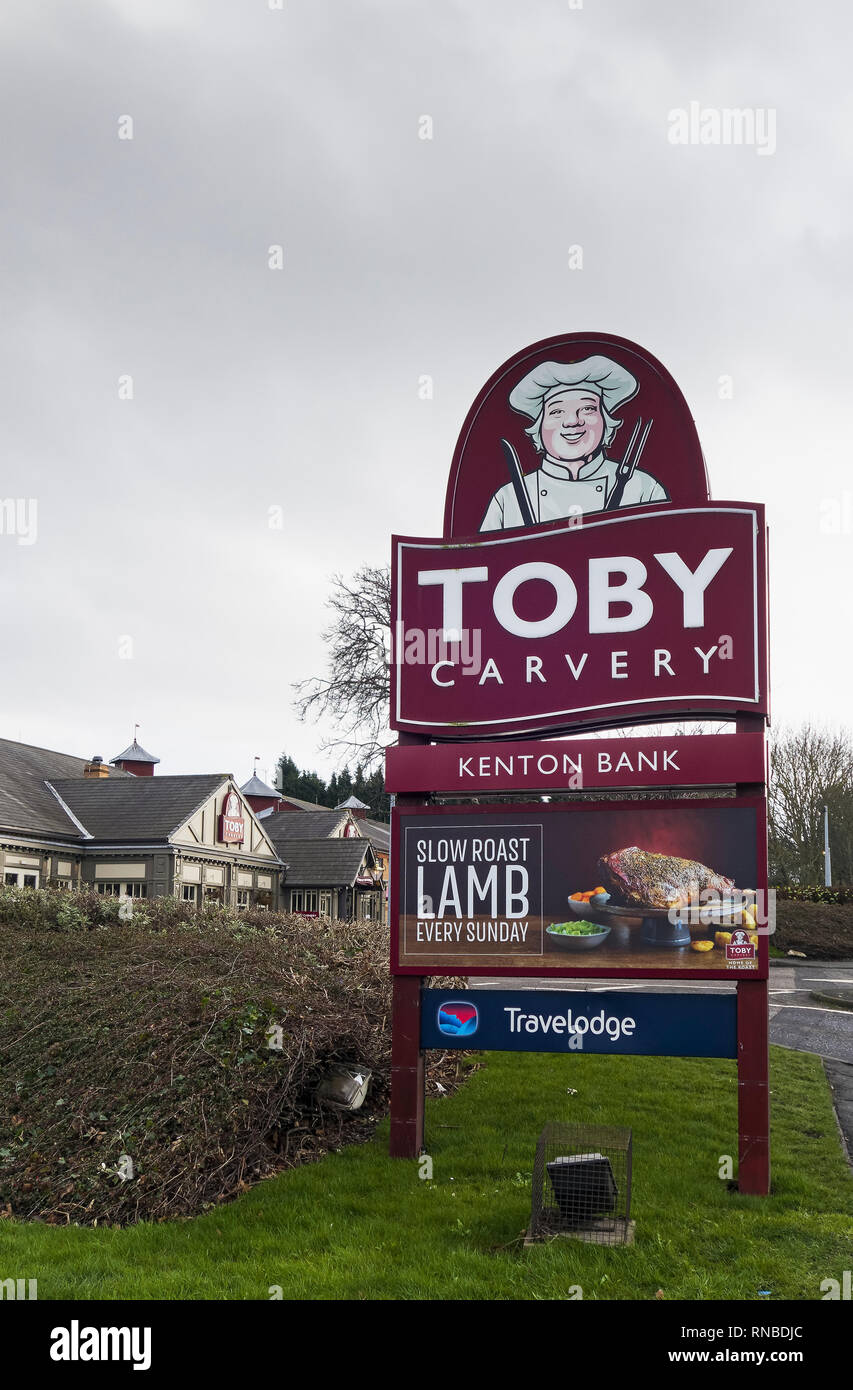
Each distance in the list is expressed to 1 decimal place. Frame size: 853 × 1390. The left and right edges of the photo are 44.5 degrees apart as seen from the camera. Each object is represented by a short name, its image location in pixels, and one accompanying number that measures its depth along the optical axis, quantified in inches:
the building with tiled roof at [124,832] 1207.6
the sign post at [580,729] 320.5
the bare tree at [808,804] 1691.7
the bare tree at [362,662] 1117.7
